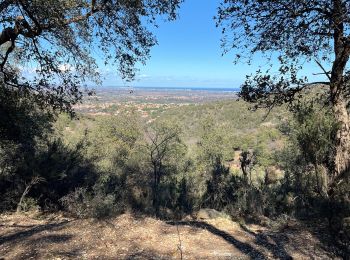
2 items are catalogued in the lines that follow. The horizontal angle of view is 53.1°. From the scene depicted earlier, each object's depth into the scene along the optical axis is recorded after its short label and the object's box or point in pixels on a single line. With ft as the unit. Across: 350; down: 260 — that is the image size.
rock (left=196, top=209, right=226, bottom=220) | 32.91
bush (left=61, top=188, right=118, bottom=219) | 24.09
